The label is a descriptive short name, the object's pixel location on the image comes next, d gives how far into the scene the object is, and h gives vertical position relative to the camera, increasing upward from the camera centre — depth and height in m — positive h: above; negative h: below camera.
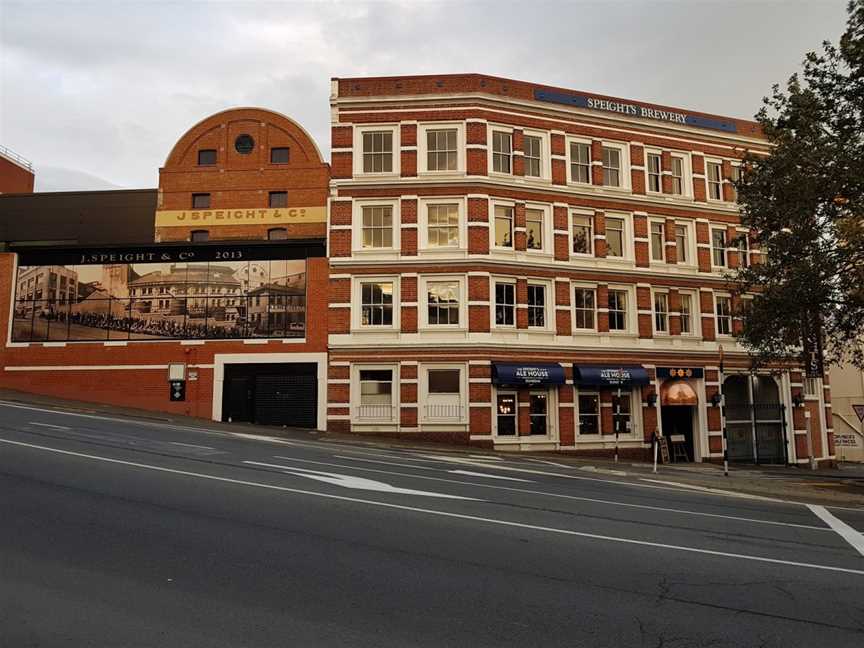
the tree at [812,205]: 18.05 +5.80
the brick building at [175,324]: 29.58 +3.60
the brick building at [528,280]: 28.61 +5.64
